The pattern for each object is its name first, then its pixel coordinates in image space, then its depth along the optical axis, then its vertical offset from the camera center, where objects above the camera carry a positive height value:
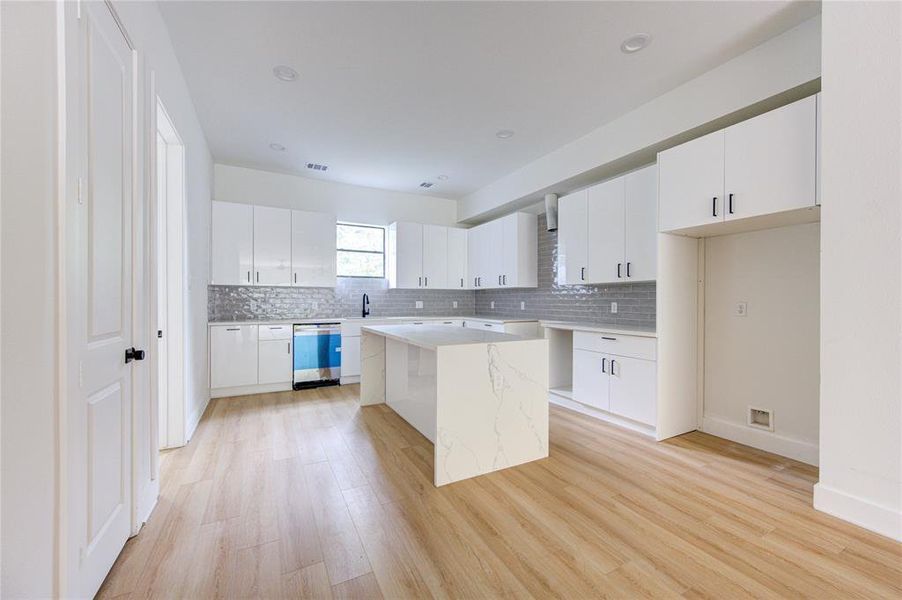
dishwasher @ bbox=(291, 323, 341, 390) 4.62 -0.74
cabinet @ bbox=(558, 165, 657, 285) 3.27 +0.67
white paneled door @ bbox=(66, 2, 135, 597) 1.22 -0.03
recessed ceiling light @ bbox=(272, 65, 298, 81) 2.68 +1.68
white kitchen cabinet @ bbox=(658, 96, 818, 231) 2.19 +0.87
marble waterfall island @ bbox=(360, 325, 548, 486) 2.29 -0.68
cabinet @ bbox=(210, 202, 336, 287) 4.39 +0.65
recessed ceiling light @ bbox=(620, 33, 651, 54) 2.34 +1.67
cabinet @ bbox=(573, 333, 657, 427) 3.04 -0.74
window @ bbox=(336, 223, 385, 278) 5.52 +0.73
